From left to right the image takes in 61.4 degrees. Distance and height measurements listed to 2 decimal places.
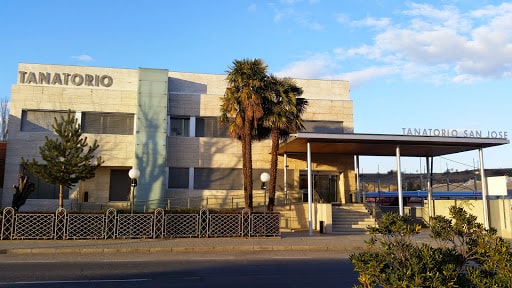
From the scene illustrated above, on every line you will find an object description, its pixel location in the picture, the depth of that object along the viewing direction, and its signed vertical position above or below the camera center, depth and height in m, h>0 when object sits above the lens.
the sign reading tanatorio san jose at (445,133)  24.25 +3.73
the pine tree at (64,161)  22.39 +1.93
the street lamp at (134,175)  21.00 +1.14
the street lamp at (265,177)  23.91 +1.20
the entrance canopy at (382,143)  23.25 +3.23
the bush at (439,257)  4.21 -0.63
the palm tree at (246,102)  22.05 +4.96
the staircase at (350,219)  25.25 -1.21
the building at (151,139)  28.22 +3.98
